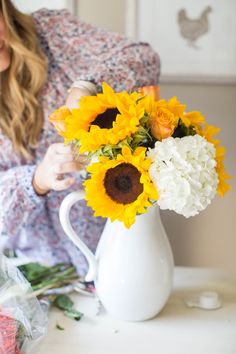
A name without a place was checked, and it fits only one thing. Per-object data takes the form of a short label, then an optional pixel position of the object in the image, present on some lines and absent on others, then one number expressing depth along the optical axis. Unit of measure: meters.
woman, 1.05
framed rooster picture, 1.19
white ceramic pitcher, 0.90
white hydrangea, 0.77
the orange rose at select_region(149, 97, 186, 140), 0.79
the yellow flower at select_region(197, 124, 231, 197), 0.87
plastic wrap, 0.80
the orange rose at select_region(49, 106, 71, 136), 0.85
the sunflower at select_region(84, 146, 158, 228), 0.78
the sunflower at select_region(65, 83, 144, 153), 0.78
